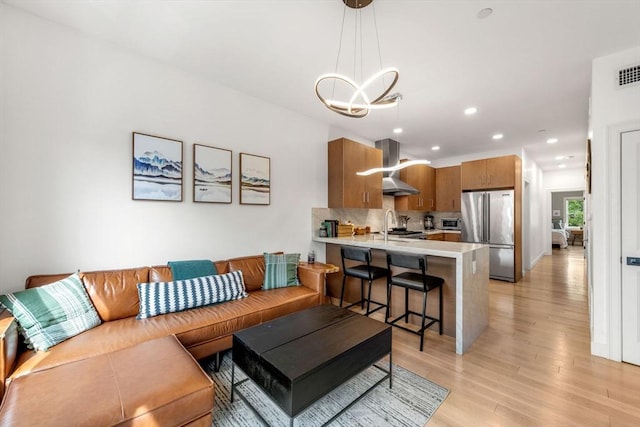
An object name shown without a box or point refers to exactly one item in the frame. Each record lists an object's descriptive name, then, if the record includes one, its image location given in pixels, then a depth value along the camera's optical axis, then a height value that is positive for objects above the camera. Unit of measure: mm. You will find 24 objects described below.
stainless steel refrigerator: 5145 -210
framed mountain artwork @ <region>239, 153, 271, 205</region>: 3270 +470
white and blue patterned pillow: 2176 -708
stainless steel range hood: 5039 +1043
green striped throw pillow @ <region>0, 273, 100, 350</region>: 1615 -649
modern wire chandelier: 1873 +1526
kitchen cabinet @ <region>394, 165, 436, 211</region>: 5970 +635
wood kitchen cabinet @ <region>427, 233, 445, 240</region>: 5798 -486
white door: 2318 -276
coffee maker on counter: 6852 -209
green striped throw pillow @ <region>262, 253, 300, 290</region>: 3059 -675
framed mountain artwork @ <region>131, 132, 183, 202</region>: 2490 +474
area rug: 1678 -1331
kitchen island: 2521 -703
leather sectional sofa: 1290 -840
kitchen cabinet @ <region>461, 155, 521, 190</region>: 5168 +888
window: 12117 +181
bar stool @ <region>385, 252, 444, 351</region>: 2576 -680
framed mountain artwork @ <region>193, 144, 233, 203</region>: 2885 +475
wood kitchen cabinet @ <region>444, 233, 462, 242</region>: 6136 -527
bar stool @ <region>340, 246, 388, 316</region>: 3098 -668
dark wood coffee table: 1406 -847
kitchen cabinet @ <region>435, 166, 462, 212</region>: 6264 +641
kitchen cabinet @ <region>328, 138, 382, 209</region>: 4086 +642
